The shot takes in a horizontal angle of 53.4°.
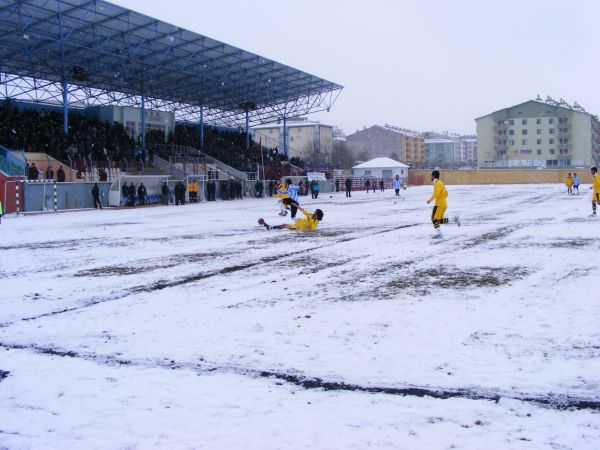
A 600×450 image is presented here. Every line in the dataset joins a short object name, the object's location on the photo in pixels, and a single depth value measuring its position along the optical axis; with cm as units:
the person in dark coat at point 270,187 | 4812
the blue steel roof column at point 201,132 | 5054
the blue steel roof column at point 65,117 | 3609
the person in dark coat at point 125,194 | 3356
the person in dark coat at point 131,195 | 3388
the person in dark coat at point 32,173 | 2945
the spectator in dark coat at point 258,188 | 4575
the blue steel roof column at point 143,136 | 4241
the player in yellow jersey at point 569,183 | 4059
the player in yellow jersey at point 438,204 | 1486
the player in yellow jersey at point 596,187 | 1955
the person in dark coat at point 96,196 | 3228
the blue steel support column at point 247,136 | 5649
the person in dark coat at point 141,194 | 3419
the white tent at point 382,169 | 7544
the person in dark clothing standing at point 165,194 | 3609
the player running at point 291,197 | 1797
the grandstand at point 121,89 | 3272
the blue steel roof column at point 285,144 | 5822
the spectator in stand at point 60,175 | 3125
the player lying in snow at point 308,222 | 1727
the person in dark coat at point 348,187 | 4512
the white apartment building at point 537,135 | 10288
